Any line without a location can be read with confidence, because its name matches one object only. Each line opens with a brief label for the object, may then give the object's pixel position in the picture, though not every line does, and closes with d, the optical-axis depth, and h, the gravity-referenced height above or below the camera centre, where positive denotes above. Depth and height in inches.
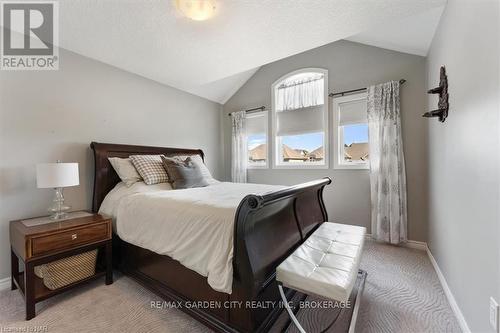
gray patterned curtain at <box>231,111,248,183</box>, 162.1 +13.8
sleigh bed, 46.9 -29.2
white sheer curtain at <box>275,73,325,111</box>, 134.6 +49.3
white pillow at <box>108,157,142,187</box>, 93.4 -2.4
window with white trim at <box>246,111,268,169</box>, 158.2 +20.3
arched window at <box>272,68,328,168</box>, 133.5 +30.8
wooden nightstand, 60.9 -25.6
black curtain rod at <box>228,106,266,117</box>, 154.8 +41.9
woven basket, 66.6 -35.0
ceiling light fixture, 63.8 +49.3
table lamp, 68.9 -4.7
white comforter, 50.2 -17.5
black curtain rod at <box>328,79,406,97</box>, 118.7 +42.6
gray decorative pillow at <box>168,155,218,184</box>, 114.8 -1.3
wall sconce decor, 68.3 +22.6
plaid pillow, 94.5 -1.9
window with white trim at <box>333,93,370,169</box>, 121.0 +19.8
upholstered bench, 43.2 -24.2
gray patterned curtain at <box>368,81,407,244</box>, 105.5 -0.4
